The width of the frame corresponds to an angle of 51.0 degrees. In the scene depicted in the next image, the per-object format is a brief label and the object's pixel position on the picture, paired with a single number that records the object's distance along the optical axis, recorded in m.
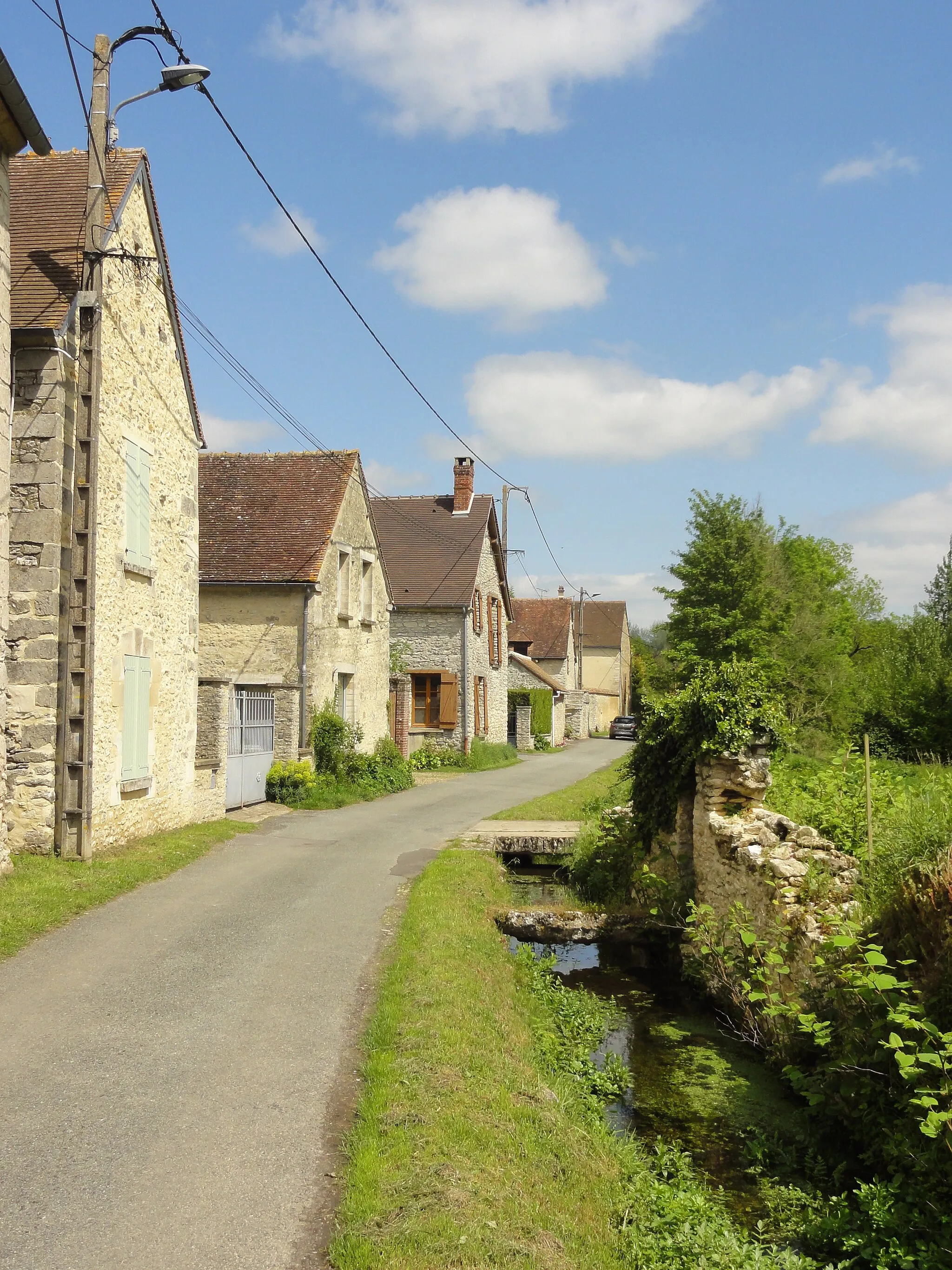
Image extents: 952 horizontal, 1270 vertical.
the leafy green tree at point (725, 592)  34.41
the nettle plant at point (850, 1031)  5.25
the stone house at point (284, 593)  19.16
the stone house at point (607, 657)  67.12
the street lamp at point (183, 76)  9.95
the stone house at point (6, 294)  9.47
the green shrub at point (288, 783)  18.25
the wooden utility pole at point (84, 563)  10.73
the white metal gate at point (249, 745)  16.77
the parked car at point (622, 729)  51.44
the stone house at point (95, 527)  10.73
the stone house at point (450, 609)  28.95
